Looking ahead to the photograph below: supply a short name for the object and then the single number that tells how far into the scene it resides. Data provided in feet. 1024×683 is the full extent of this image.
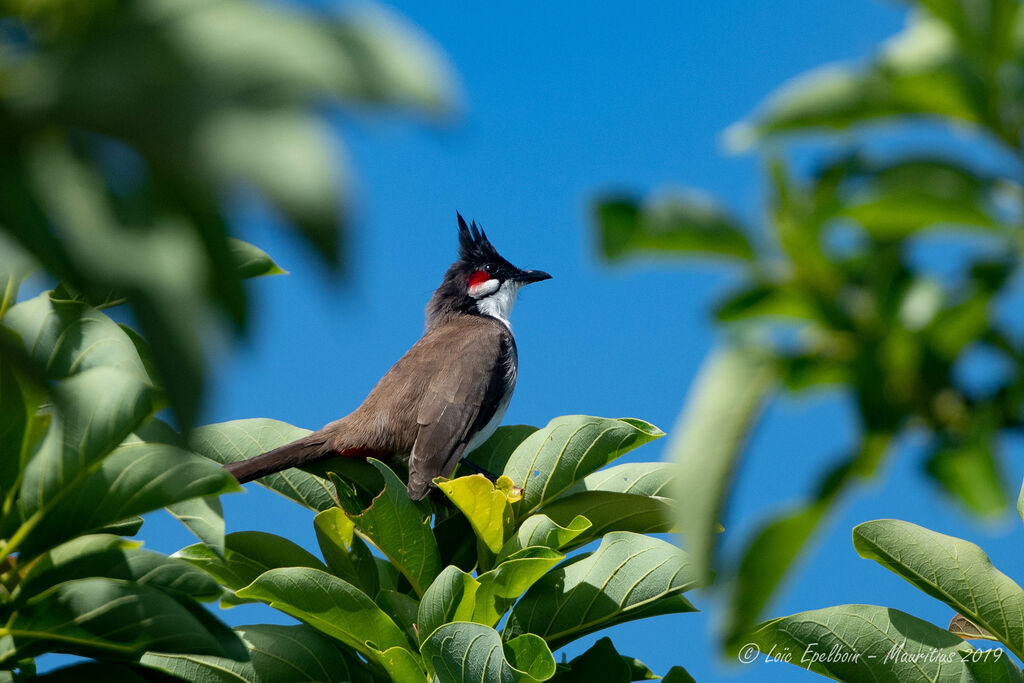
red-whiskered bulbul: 33.30
